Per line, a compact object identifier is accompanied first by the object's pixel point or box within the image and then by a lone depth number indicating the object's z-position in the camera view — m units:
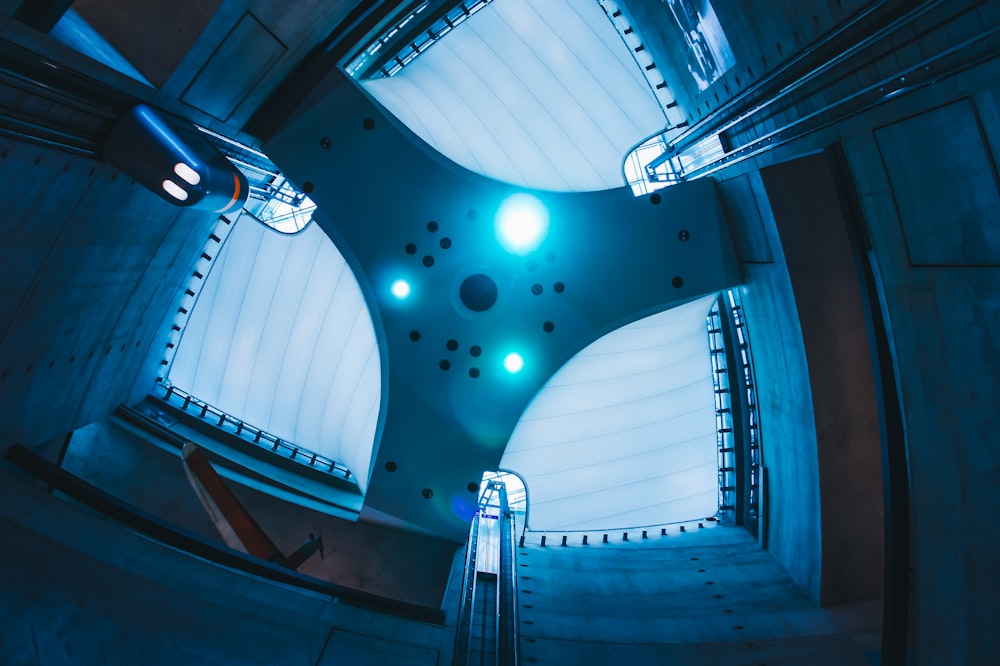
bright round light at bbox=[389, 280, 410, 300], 9.05
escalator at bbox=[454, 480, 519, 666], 5.45
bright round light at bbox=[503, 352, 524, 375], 9.30
